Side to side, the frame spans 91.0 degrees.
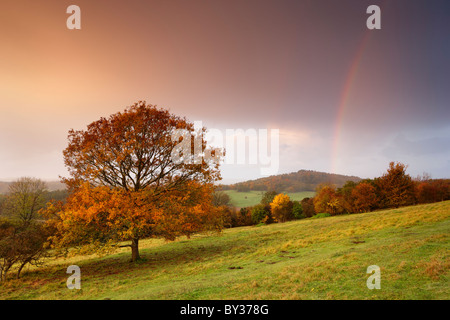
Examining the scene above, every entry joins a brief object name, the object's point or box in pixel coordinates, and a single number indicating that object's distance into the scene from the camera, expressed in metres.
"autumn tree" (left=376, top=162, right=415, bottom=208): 52.34
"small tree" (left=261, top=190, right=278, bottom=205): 83.78
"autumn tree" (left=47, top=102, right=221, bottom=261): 15.17
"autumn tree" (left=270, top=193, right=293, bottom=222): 71.56
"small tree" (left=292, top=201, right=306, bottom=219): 73.29
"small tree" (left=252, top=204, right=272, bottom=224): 72.61
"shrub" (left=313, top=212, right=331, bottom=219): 63.69
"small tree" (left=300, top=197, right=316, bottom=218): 73.69
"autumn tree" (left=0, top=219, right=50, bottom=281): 15.11
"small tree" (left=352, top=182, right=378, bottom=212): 55.94
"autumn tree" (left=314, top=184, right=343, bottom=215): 63.80
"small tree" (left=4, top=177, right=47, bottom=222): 42.91
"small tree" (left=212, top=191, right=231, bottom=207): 52.56
